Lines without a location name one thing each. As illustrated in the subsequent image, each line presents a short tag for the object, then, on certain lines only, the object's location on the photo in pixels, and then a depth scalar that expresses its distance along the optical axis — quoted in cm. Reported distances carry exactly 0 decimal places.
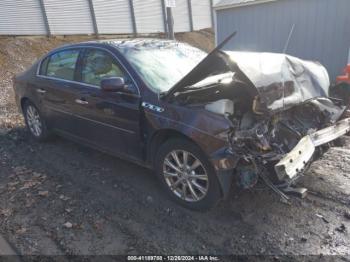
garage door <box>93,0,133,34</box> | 1548
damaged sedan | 313
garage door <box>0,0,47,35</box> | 1223
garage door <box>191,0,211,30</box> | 2177
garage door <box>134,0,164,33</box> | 1741
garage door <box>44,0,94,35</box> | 1367
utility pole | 828
